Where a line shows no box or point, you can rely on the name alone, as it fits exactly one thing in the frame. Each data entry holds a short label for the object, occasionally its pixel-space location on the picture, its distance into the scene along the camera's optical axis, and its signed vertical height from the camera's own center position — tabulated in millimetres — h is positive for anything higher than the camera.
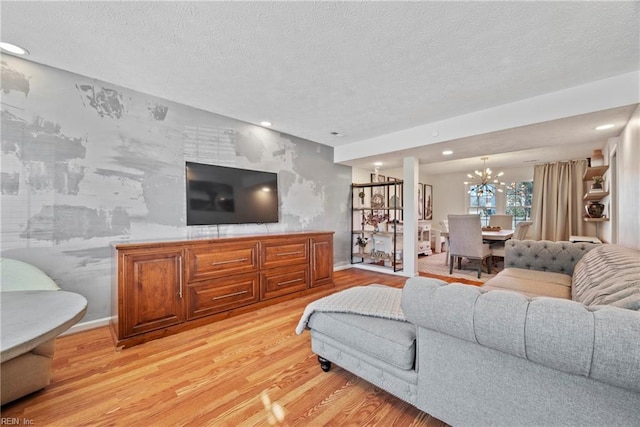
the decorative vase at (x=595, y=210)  3770 +9
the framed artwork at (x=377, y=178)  6066 +800
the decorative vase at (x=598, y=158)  4111 +859
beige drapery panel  5664 +240
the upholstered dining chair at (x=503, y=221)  6242 -257
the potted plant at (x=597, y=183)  3766 +414
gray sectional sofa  821 -608
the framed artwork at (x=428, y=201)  8203 +316
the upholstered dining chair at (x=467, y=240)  4242 -498
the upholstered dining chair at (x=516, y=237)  4647 -479
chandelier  6539 +749
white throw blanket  1604 -634
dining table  4572 -451
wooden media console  2188 -717
